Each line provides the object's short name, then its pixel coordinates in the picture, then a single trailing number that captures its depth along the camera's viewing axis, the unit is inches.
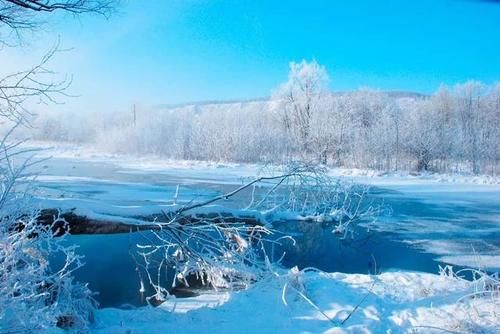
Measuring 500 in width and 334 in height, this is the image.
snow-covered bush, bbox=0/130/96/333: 102.0
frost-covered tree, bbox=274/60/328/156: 1230.3
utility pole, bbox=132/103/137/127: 1599.2
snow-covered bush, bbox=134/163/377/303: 220.5
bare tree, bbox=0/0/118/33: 205.2
